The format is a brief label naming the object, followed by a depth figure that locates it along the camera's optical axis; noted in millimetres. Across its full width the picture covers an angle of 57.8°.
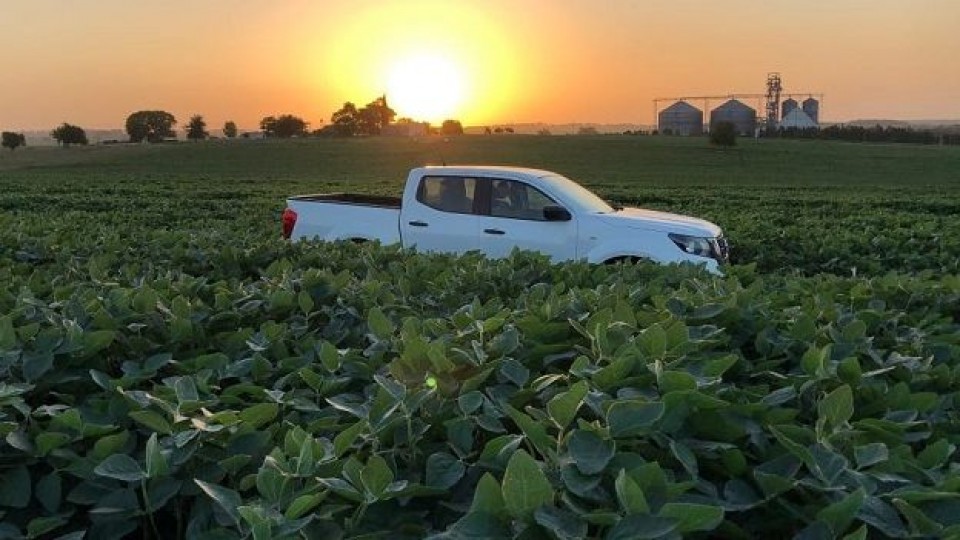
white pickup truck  10133
